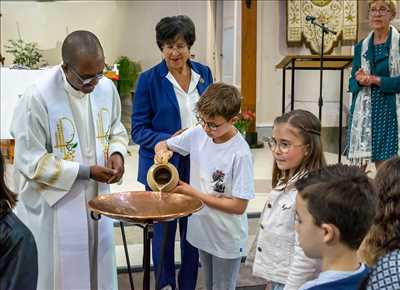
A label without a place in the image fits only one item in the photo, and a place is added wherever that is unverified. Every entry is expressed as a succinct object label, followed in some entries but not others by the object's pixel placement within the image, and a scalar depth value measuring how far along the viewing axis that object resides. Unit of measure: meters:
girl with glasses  1.78
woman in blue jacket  2.49
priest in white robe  2.00
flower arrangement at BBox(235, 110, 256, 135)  5.02
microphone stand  5.27
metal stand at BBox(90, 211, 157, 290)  1.89
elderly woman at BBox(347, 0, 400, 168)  3.41
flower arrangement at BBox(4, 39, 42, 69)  6.50
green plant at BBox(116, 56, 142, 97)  8.77
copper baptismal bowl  1.73
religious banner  7.28
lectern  5.66
